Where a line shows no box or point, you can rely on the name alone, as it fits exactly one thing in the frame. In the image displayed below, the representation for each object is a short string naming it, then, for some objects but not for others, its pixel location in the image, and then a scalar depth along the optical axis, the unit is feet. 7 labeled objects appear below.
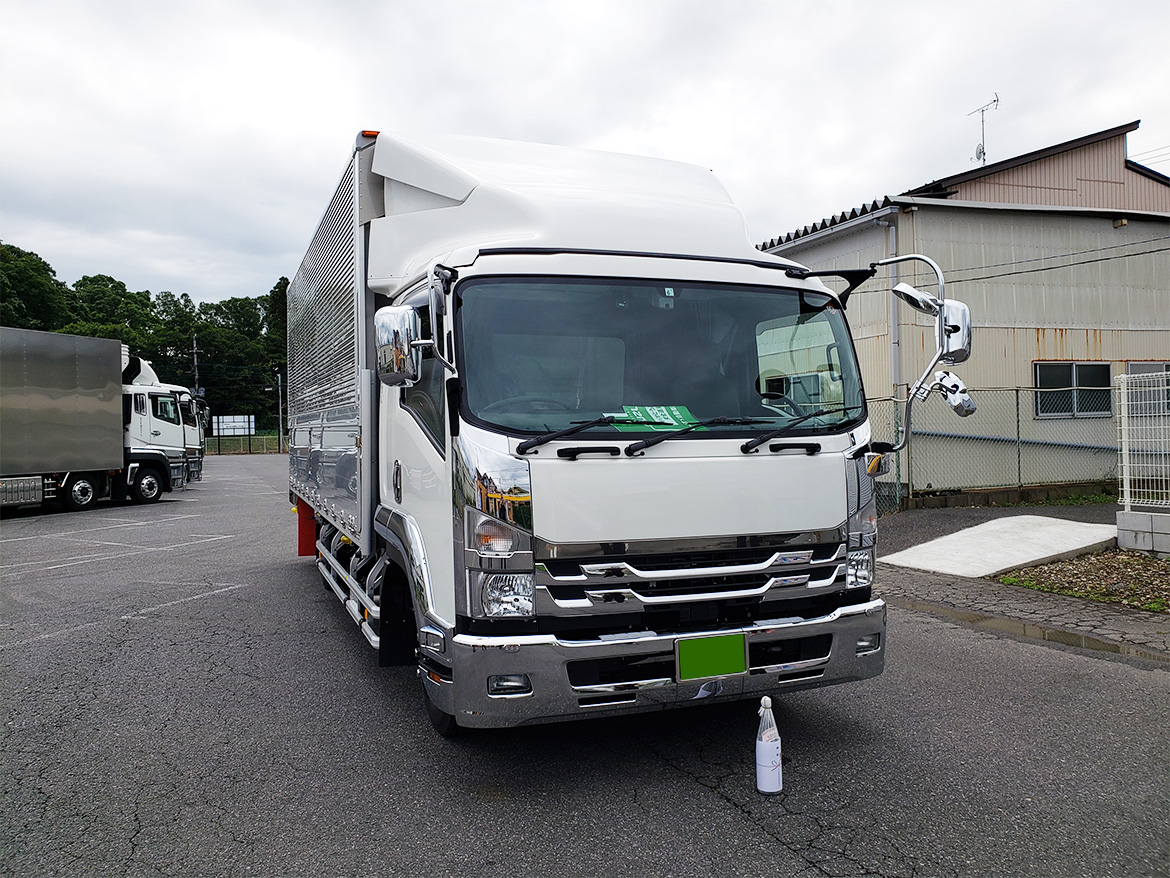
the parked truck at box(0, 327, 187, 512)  51.24
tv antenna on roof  56.44
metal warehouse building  41.45
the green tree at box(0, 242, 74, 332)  193.57
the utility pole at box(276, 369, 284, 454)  218.20
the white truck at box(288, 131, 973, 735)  11.05
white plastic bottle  11.32
